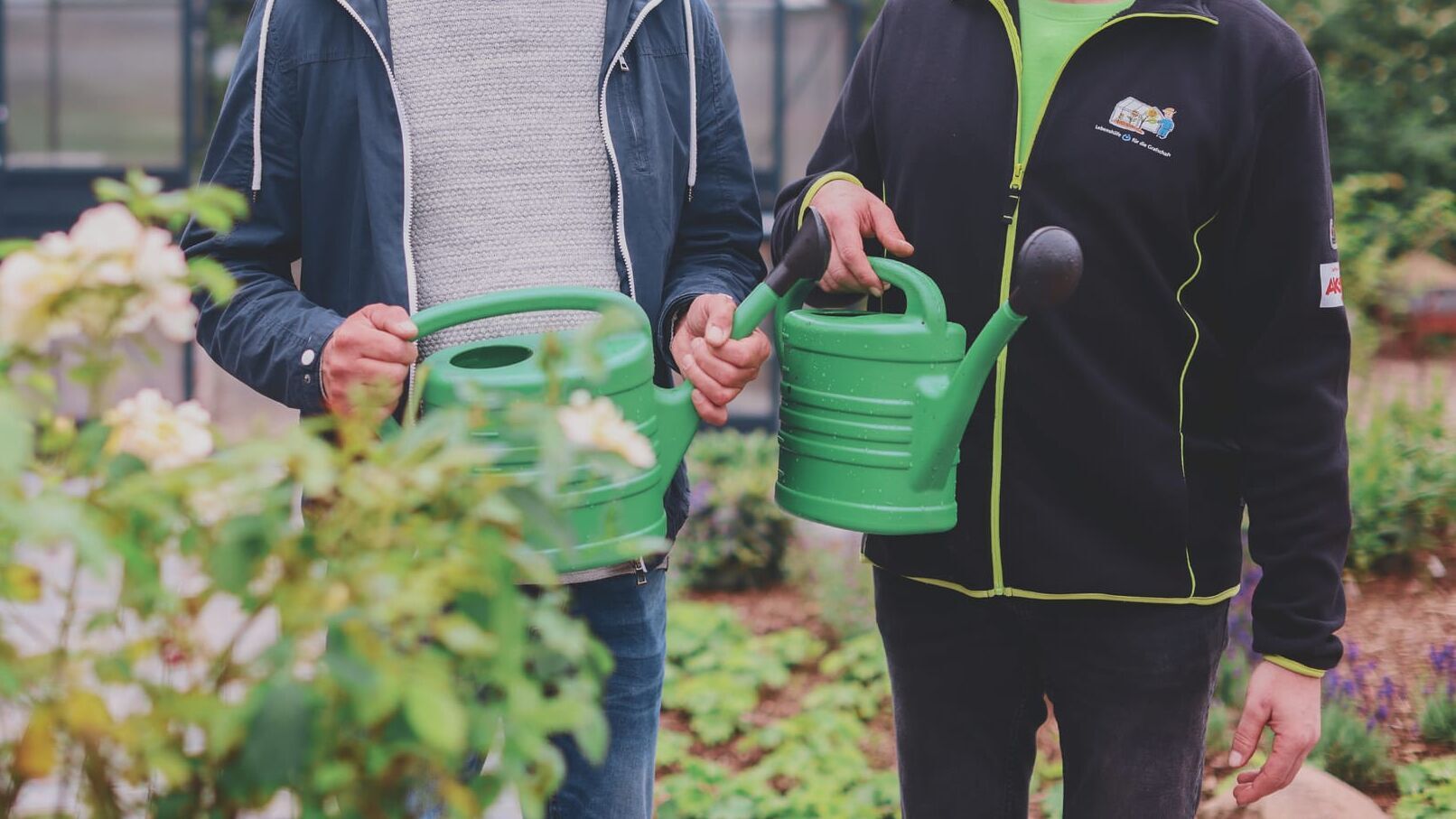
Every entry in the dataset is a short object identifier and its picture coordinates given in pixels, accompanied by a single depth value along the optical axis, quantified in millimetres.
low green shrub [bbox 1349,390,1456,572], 3924
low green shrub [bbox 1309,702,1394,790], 2967
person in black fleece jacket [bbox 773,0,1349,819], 1727
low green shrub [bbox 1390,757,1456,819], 2746
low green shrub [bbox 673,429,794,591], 4641
